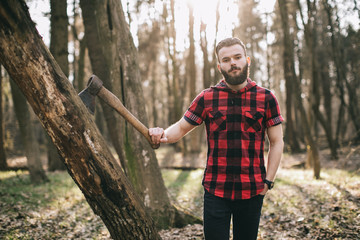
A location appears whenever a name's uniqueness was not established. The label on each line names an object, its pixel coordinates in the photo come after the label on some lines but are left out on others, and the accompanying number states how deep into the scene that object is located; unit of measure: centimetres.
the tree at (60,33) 757
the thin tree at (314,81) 911
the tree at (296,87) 852
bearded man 249
